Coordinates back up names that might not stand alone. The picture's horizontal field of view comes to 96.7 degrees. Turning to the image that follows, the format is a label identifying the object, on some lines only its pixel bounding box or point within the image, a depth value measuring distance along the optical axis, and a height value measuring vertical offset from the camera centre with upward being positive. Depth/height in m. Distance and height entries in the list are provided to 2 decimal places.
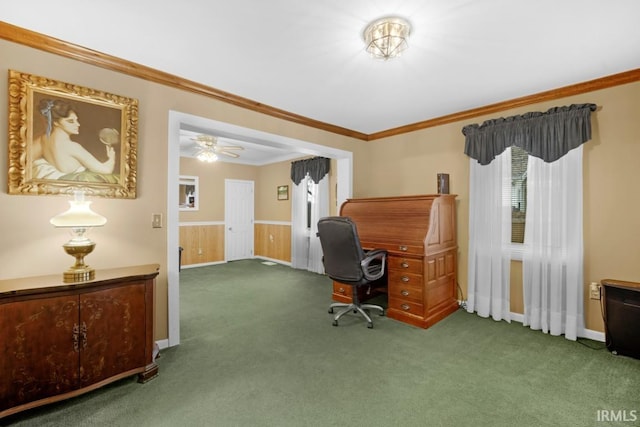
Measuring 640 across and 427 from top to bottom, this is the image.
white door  6.83 -0.14
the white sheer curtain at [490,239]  3.22 -0.28
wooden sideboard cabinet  1.62 -0.77
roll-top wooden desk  3.08 -0.41
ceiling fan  4.37 +1.08
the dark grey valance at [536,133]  2.71 +0.86
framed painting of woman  1.93 +0.55
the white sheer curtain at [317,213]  5.55 +0.02
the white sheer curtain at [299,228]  5.92 -0.30
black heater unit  2.33 -0.85
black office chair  2.96 -0.47
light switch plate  2.48 -0.06
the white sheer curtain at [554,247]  2.74 -0.33
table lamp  1.85 -0.10
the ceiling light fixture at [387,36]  1.85 +1.21
